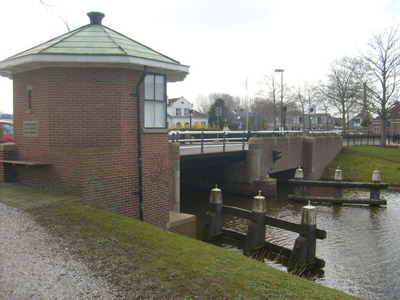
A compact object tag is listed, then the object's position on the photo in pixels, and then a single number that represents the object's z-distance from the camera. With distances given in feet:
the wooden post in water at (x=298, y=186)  65.05
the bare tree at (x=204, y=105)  326.67
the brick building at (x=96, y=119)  27.40
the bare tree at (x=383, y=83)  128.77
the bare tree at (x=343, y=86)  134.21
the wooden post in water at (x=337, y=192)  62.03
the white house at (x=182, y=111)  238.27
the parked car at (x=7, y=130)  51.39
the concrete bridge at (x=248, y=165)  63.26
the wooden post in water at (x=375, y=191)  60.49
